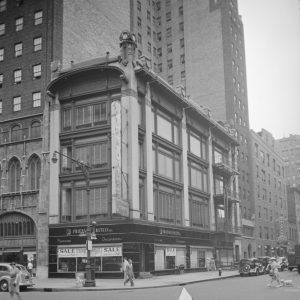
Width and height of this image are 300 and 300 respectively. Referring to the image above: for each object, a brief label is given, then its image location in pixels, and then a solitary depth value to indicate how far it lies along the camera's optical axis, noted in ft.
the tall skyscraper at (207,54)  248.52
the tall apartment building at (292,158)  513.45
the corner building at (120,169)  131.64
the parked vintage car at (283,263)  176.32
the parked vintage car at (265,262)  155.45
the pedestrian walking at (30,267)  128.47
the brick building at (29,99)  148.05
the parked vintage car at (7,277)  93.73
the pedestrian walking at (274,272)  91.66
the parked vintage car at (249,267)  140.97
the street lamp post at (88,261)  98.32
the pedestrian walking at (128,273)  100.89
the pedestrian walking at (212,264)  171.08
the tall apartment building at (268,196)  264.11
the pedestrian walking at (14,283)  69.41
